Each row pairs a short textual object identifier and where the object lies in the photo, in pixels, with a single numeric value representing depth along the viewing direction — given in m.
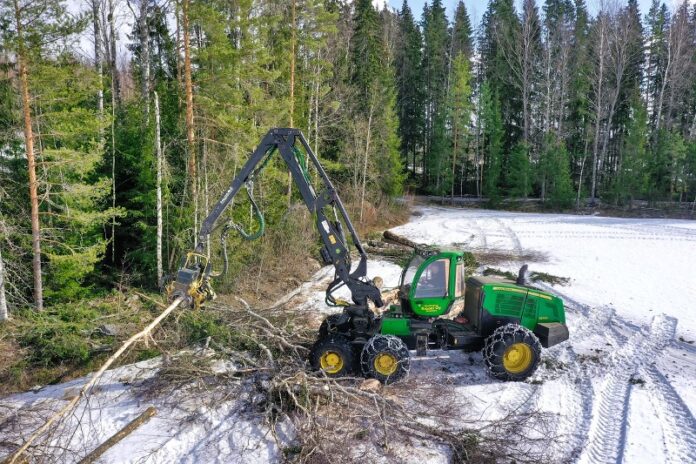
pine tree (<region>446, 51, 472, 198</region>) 37.38
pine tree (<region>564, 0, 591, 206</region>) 37.56
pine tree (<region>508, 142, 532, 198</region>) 35.50
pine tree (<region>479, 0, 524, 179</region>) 41.31
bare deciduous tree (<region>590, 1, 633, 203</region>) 33.81
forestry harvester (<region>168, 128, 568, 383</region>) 7.42
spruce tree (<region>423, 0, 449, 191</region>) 38.78
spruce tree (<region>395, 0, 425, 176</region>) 43.47
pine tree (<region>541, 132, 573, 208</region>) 34.03
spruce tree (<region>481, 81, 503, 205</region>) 37.84
